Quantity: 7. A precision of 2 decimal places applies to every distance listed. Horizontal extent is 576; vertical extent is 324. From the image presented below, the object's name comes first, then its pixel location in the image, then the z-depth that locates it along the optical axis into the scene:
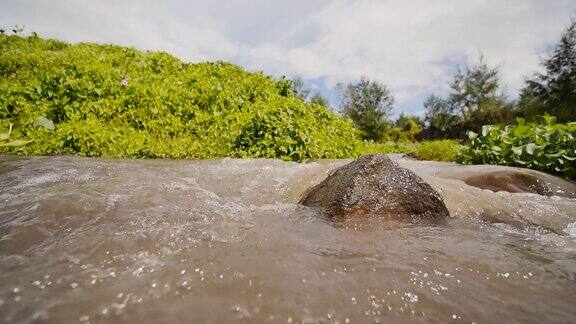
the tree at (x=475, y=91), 34.88
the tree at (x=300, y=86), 42.06
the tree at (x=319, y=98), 36.67
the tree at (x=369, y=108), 32.72
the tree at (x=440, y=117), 35.66
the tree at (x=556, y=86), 26.75
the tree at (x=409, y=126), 32.53
